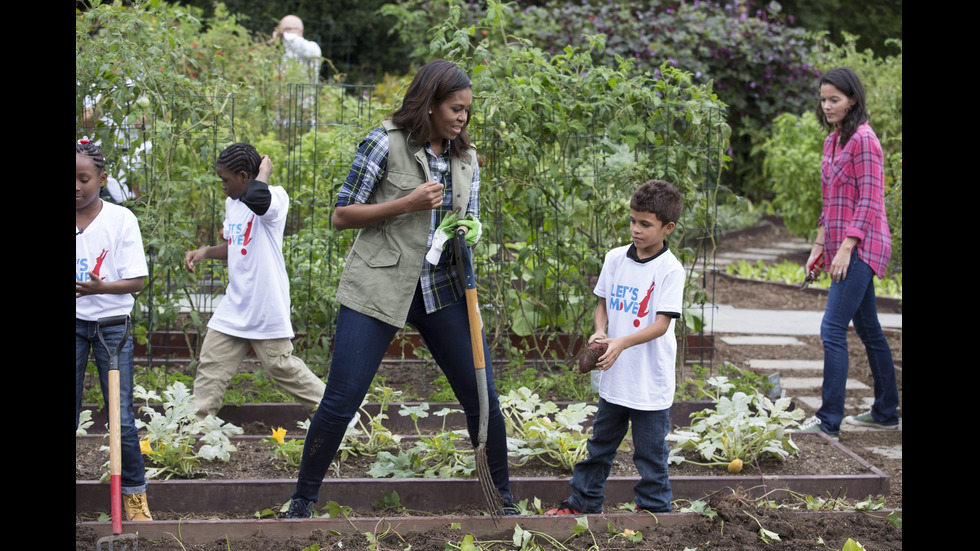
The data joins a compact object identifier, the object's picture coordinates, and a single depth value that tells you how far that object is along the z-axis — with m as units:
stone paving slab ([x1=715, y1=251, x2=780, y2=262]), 11.18
